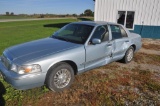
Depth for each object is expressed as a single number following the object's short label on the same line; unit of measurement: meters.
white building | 12.08
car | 3.38
